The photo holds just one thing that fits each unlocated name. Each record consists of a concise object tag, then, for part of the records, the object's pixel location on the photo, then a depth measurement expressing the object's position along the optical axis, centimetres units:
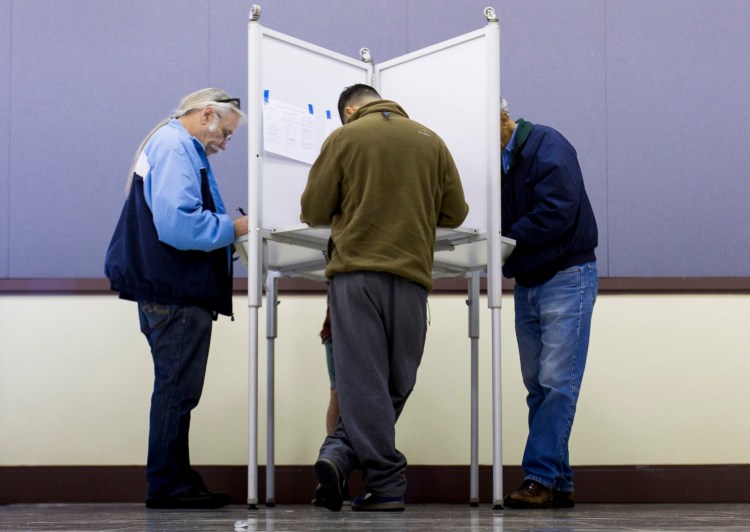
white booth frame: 659
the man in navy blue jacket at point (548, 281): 695
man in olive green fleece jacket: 594
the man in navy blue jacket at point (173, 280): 678
